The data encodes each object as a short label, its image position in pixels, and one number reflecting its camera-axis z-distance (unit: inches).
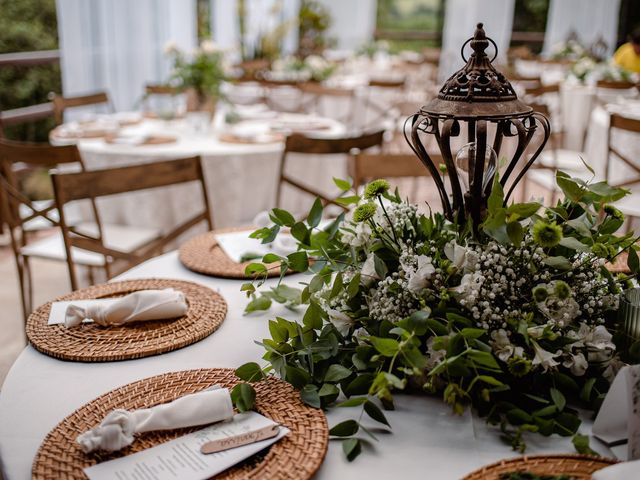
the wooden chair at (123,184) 73.2
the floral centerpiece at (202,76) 129.1
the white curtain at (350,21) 413.4
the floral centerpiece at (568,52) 288.4
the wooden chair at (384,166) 88.4
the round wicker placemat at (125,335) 43.4
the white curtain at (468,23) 379.6
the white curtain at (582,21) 410.0
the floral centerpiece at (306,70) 220.2
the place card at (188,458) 31.1
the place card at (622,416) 31.7
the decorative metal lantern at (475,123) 39.7
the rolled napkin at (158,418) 32.5
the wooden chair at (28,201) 92.7
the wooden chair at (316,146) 98.3
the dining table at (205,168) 112.5
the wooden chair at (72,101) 143.2
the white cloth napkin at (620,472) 28.8
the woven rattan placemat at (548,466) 30.7
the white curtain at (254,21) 275.9
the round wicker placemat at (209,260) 58.1
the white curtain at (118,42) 183.6
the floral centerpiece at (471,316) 34.6
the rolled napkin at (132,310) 47.3
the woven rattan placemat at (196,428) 31.4
